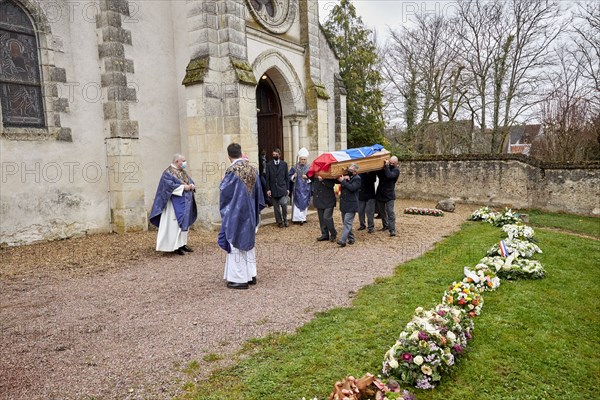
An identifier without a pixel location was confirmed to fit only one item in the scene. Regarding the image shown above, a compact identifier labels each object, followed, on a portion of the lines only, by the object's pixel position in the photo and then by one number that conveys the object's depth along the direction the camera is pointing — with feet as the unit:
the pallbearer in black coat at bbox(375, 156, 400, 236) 26.61
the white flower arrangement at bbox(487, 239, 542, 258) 20.45
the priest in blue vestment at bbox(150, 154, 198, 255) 22.40
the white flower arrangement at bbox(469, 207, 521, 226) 30.76
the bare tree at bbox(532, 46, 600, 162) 57.16
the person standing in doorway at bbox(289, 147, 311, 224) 32.22
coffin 24.67
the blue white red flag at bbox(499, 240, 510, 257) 19.82
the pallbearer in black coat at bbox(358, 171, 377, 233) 28.27
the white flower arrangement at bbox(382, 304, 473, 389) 9.64
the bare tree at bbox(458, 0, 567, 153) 62.49
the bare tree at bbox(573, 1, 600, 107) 54.29
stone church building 24.29
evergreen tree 60.70
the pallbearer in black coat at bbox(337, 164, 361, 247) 24.13
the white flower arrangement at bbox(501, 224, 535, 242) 24.94
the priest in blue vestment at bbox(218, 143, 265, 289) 16.87
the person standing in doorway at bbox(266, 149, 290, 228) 30.22
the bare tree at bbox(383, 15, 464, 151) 73.10
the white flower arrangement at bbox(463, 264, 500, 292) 16.10
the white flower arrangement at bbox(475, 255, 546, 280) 18.06
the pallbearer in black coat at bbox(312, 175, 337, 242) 25.30
